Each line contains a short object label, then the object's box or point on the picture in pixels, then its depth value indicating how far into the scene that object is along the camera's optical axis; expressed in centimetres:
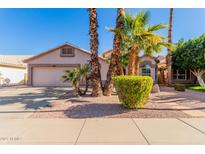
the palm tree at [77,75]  1170
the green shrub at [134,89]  733
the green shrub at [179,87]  1630
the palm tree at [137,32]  1063
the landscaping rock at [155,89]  1456
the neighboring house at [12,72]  2241
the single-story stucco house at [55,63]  2125
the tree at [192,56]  1830
